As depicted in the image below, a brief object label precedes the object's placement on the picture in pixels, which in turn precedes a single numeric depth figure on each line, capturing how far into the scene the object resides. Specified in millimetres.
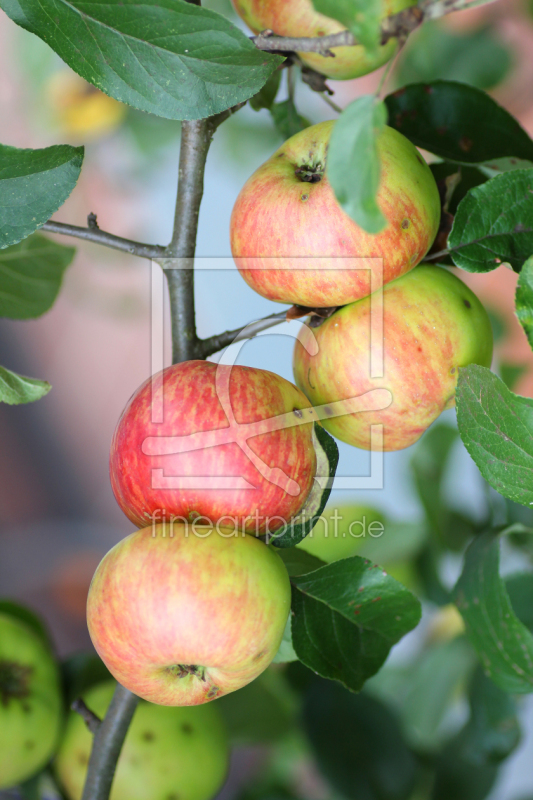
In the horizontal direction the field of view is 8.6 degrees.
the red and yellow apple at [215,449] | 1093
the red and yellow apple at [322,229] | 1098
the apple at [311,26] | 1119
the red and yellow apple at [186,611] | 1076
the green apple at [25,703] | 1167
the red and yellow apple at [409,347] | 1114
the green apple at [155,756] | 1183
